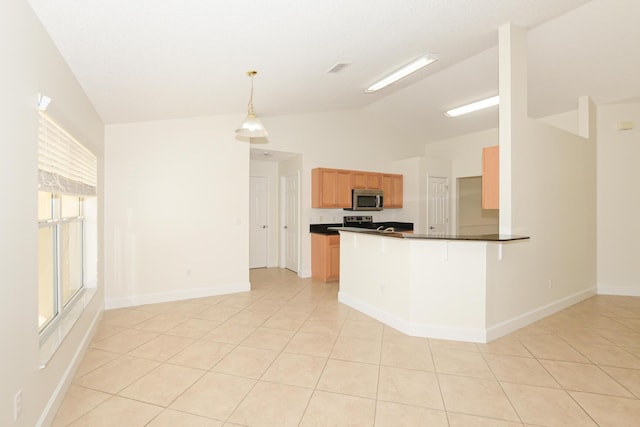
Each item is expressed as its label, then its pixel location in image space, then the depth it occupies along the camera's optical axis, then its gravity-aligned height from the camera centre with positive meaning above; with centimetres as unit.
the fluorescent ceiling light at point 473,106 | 498 +175
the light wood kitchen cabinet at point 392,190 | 679 +46
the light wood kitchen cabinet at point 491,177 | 371 +39
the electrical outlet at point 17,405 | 156 -95
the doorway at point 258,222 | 686 -22
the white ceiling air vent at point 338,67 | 358 +165
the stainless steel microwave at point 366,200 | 628 +23
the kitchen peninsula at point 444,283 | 318 -74
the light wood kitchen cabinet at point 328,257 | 574 -82
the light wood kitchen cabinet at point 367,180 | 639 +64
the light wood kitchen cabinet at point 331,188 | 600 +45
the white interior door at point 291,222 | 637 -22
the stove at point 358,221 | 644 -19
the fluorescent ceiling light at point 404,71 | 358 +171
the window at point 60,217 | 217 -4
